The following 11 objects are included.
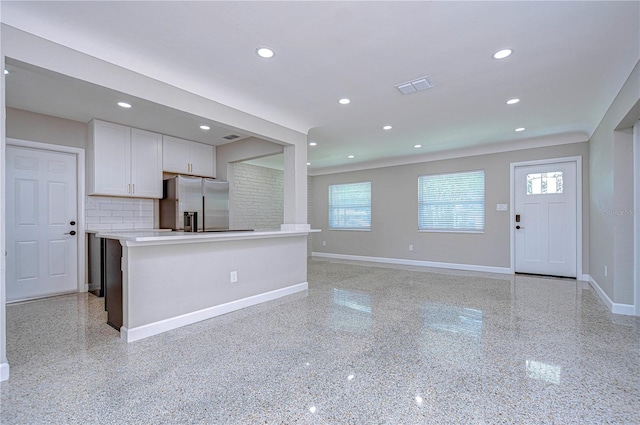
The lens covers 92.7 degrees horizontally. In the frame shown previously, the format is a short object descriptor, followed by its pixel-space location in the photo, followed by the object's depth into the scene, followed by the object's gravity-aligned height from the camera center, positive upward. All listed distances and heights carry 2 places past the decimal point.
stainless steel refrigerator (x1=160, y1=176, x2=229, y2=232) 4.63 +0.16
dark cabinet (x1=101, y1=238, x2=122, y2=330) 2.84 -0.67
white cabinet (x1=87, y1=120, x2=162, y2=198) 4.09 +0.73
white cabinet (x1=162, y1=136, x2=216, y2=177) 4.81 +0.92
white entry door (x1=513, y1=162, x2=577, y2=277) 5.01 -0.15
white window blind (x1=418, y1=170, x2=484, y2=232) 5.90 +0.18
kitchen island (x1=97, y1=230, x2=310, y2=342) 2.66 -0.66
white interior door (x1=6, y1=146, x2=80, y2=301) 3.74 -0.13
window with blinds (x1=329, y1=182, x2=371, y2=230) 7.45 +0.14
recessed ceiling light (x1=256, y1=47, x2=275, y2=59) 2.38 +1.27
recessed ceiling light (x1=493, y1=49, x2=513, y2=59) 2.41 +1.26
